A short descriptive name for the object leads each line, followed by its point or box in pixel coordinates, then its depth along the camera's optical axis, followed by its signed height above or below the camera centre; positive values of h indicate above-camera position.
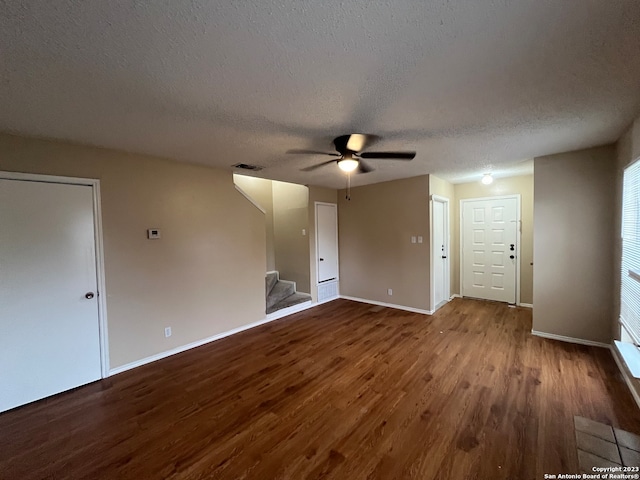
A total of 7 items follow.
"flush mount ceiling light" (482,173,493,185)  4.42 +0.87
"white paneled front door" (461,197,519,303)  4.98 -0.38
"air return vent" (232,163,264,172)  3.56 +0.96
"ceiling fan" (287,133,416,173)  2.48 +0.83
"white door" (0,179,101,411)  2.35 -0.52
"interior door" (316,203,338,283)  5.43 -0.19
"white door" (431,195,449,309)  4.73 -0.39
